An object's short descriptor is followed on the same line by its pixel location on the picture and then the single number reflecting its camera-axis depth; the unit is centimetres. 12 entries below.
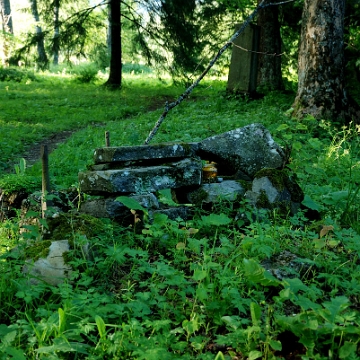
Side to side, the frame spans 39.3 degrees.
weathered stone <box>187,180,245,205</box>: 489
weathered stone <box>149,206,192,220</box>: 467
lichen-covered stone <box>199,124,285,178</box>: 558
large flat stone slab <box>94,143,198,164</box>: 495
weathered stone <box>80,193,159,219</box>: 455
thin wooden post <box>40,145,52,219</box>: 471
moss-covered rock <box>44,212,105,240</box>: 408
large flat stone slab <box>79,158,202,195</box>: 465
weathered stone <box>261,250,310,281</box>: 355
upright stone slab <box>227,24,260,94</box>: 1281
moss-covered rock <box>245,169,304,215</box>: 483
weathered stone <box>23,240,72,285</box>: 351
